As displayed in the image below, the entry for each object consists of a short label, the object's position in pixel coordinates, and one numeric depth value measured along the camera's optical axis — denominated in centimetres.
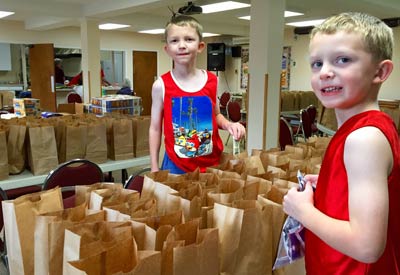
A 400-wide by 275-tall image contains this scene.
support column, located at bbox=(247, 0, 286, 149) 421
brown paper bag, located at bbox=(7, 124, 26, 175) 229
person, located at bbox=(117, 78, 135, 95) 802
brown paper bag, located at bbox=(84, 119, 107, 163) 261
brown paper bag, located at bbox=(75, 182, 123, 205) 112
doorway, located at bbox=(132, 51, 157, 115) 995
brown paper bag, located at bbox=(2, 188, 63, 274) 95
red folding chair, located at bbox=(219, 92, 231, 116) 827
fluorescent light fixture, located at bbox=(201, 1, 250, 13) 538
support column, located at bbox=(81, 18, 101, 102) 634
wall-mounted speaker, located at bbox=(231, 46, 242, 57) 1017
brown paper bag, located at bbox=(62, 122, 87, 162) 251
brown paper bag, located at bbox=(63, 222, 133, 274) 78
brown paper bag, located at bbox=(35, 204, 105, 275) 84
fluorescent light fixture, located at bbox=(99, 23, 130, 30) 784
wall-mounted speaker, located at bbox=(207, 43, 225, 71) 1023
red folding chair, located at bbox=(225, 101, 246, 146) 593
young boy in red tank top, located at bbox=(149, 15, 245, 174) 164
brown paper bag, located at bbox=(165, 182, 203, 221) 100
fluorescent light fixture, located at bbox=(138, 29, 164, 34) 887
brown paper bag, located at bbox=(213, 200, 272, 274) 92
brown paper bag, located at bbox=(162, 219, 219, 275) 78
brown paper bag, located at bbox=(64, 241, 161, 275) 72
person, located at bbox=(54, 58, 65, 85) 890
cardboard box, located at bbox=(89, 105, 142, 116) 387
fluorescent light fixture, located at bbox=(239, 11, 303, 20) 616
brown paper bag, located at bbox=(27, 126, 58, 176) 234
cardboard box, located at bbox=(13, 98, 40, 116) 423
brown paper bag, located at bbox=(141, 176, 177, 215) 108
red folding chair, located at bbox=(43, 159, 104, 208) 205
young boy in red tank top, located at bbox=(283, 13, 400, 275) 62
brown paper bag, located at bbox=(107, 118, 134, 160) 274
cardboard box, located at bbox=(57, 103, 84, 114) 523
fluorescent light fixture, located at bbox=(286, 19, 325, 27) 755
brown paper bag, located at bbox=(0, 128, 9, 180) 223
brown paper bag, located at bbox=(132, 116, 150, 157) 284
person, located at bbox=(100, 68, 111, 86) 960
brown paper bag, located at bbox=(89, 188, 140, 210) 104
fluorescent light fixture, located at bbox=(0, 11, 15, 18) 646
